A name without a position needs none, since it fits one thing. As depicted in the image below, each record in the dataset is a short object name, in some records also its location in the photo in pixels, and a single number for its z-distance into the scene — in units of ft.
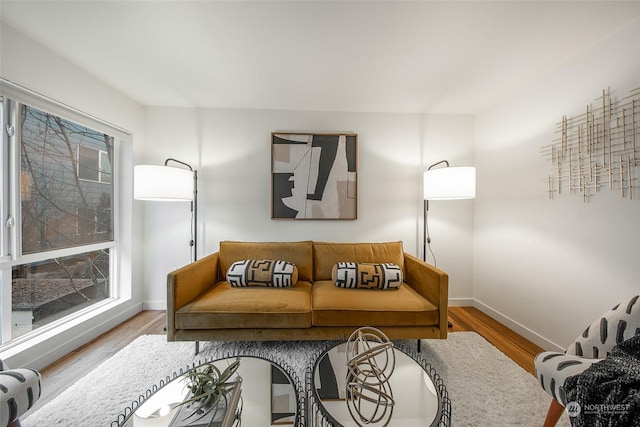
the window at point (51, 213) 4.88
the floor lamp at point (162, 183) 6.10
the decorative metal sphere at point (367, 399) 2.79
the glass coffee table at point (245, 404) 2.77
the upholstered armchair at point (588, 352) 3.21
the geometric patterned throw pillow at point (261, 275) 6.26
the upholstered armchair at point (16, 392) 2.77
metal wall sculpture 4.36
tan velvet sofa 5.11
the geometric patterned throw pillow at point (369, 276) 6.13
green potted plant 2.78
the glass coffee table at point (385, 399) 2.79
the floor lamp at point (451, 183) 6.18
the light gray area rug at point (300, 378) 3.93
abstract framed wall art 7.95
